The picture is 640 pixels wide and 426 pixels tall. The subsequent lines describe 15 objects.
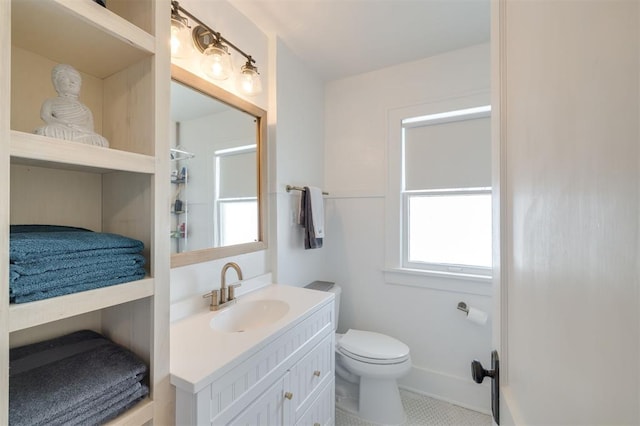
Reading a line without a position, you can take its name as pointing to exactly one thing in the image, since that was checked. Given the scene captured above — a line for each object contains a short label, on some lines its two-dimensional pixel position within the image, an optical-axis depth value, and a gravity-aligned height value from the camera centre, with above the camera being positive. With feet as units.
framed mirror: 4.17 +0.74
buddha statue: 2.20 +0.86
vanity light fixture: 4.02 +2.58
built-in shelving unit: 2.13 +0.44
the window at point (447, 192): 6.18 +0.54
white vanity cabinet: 2.61 -2.01
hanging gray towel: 6.27 -0.10
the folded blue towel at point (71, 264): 1.78 -0.38
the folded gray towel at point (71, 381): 1.91 -1.33
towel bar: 6.05 +0.59
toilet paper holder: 5.98 -2.08
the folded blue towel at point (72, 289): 1.76 -0.56
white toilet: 5.39 -3.21
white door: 0.81 +0.01
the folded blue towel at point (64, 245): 1.83 -0.24
